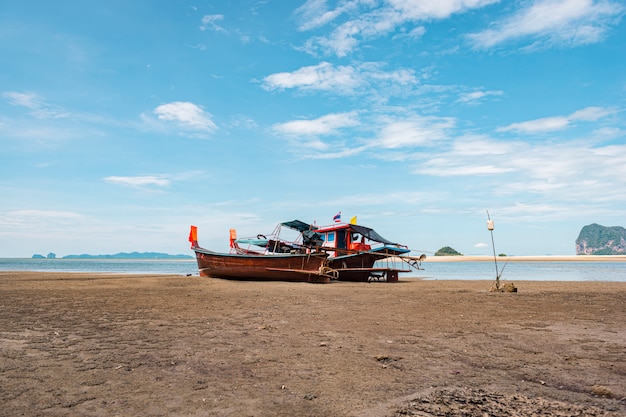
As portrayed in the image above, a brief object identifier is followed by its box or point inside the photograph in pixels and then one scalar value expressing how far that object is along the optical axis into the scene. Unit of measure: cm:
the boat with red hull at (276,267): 2441
